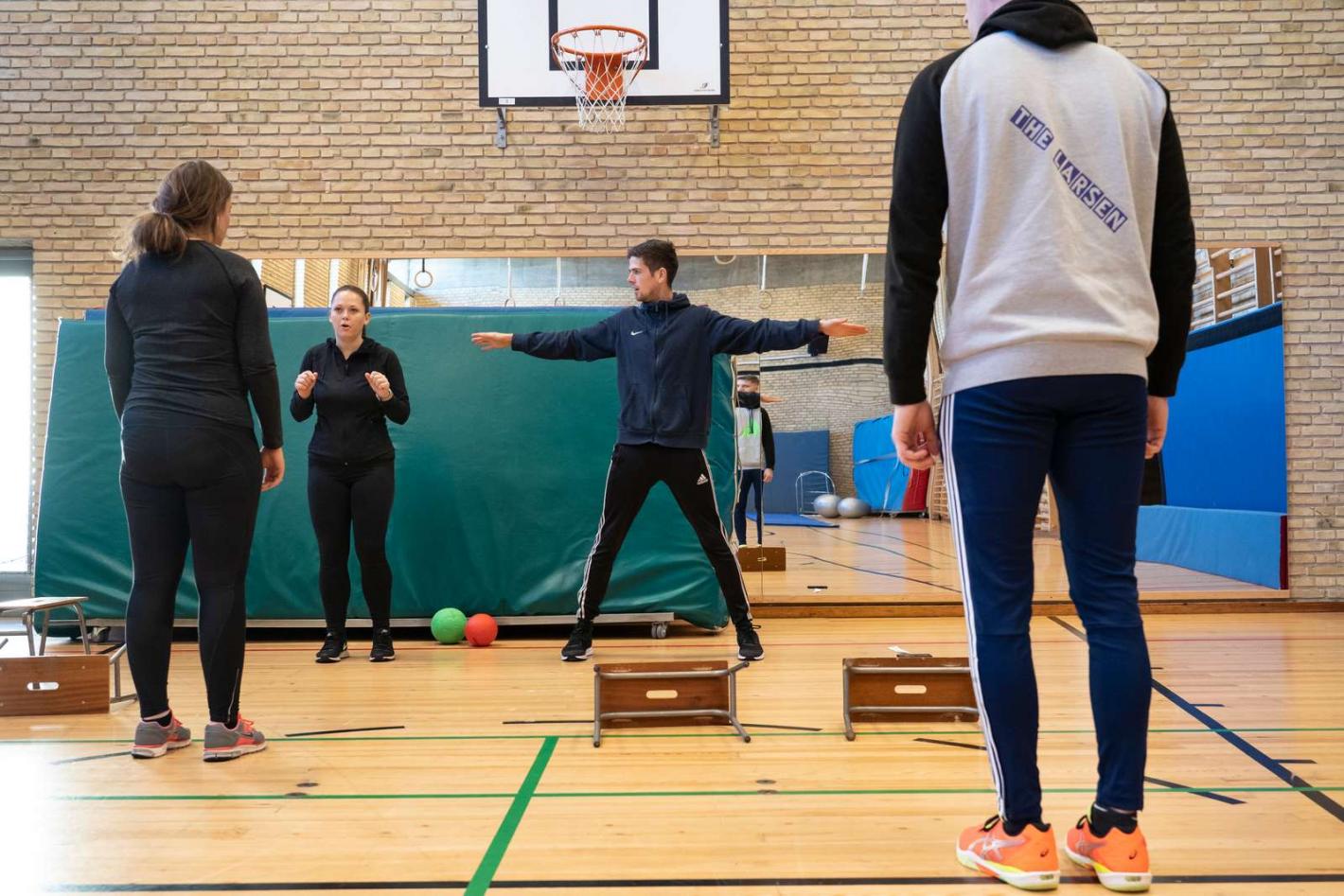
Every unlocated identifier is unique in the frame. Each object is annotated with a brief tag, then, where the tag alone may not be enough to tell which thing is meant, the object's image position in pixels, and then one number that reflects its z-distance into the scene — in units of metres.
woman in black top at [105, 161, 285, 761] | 2.62
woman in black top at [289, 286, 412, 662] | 4.27
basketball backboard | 5.88
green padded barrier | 4.89
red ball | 4.65
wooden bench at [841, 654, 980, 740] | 3.10
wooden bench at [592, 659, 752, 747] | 3.06
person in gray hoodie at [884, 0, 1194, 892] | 1.69
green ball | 4.70
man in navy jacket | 4.05
